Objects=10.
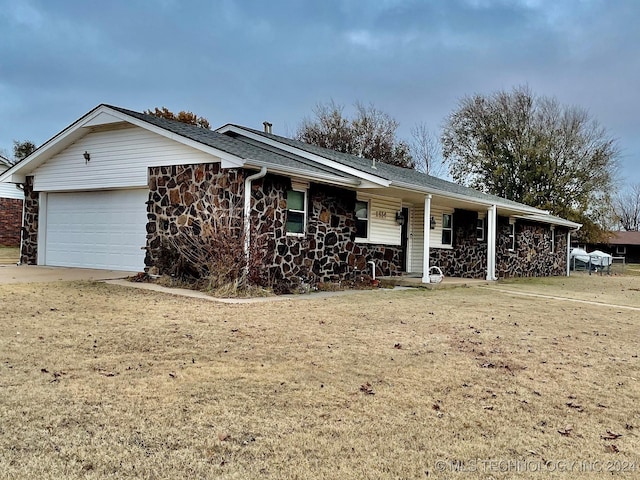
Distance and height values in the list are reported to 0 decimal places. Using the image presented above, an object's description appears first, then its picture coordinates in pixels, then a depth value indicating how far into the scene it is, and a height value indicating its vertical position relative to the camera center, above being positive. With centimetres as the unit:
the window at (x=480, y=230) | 1827 +93
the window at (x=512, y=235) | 2017 +86
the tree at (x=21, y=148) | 3691 +707
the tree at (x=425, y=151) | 3744 +782
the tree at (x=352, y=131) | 3559 +870
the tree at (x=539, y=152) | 3142 +687
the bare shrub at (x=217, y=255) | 946 -17
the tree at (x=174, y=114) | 3029 +814
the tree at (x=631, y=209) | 6450 +664
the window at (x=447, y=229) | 1729 +88
